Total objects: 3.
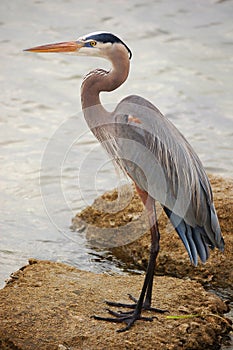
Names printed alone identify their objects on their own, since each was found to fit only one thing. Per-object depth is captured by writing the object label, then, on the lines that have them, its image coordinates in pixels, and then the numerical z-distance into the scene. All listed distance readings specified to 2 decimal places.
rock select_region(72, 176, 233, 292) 14.15
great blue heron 11.87
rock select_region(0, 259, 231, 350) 11.27
